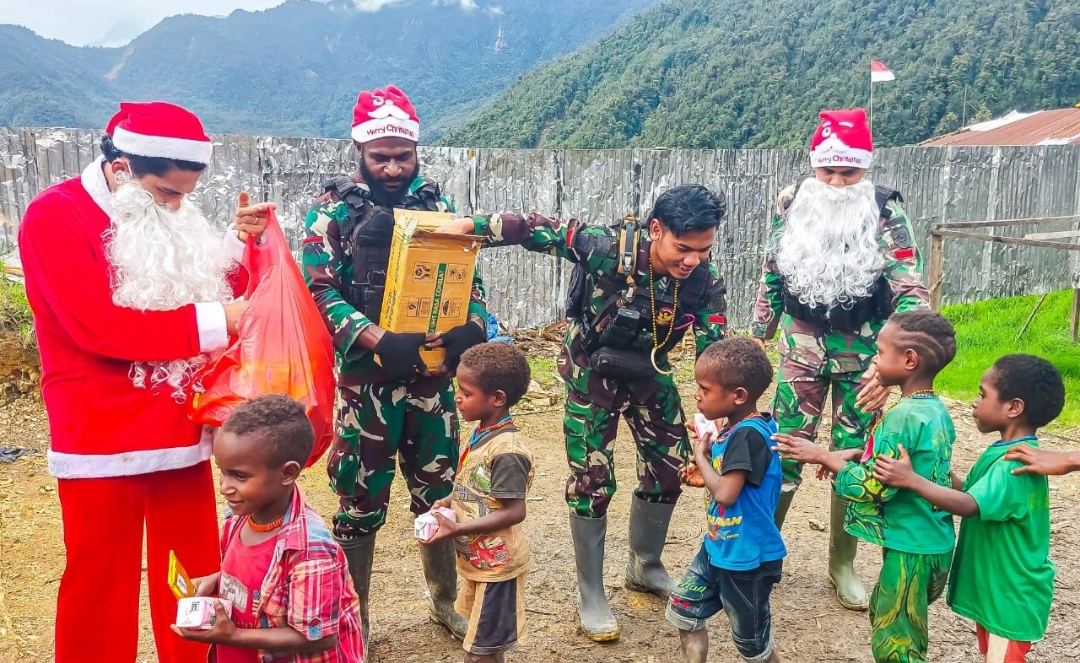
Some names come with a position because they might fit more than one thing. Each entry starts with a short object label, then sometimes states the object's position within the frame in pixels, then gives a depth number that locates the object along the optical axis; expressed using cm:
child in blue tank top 273
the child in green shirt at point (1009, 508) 264
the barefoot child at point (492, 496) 269
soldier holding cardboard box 320
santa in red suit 242
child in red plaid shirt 200
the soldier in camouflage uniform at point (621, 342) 344
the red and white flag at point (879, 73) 1181
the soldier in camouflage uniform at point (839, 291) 381
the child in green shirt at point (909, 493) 270
